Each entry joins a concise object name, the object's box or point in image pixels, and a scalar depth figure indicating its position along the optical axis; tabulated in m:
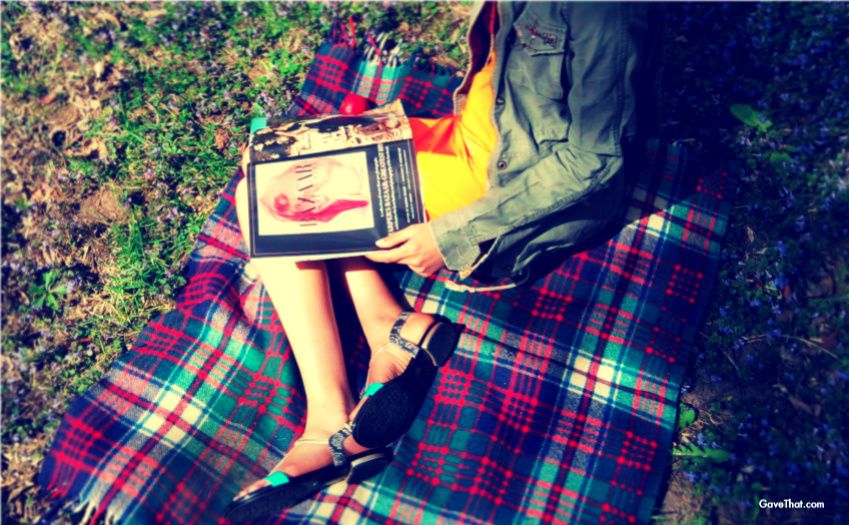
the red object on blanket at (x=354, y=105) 3.43
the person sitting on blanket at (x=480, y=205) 2.14
